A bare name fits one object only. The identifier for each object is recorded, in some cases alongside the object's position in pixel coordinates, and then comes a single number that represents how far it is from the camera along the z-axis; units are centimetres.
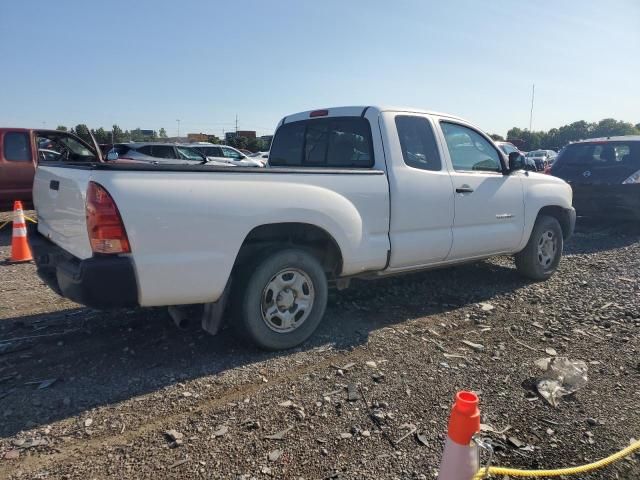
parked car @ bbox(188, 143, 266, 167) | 1811
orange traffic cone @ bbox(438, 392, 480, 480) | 189
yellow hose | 223
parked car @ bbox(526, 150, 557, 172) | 3069
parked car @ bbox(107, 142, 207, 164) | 1451
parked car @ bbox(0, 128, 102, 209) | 924
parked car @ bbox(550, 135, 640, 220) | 883
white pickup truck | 315
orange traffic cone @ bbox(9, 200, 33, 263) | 706
